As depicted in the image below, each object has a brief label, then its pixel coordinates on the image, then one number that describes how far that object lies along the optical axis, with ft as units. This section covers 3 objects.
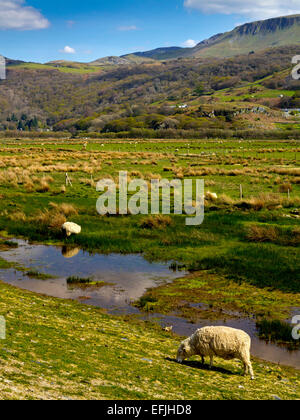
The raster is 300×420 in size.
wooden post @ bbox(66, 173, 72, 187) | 127.61
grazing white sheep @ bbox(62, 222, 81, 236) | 80.11
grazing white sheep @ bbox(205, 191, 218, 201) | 102.53
